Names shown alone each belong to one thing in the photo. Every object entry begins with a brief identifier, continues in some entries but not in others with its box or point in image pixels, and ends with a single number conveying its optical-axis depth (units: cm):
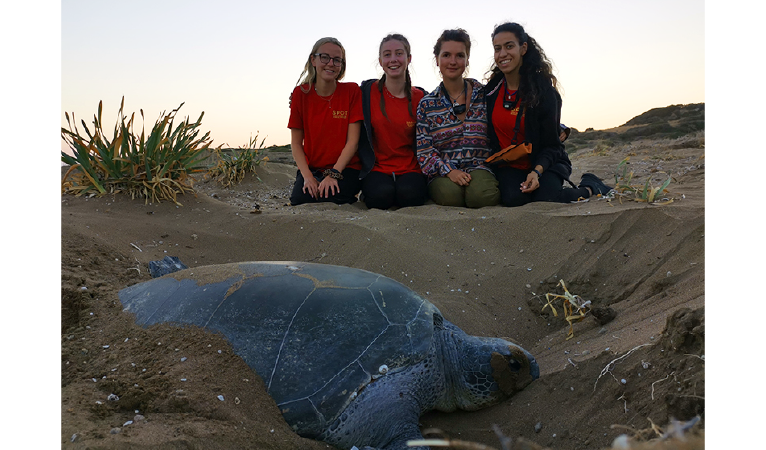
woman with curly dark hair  392
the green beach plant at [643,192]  361
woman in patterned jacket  413
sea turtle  171
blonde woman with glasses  443
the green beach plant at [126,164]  421
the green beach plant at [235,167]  702
